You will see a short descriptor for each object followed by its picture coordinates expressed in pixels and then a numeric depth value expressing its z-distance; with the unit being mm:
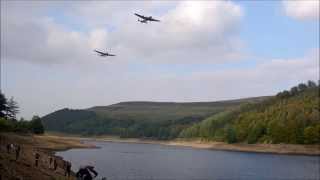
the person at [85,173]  32922
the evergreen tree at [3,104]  131625
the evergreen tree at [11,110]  149325
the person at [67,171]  45569
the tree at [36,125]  163875
